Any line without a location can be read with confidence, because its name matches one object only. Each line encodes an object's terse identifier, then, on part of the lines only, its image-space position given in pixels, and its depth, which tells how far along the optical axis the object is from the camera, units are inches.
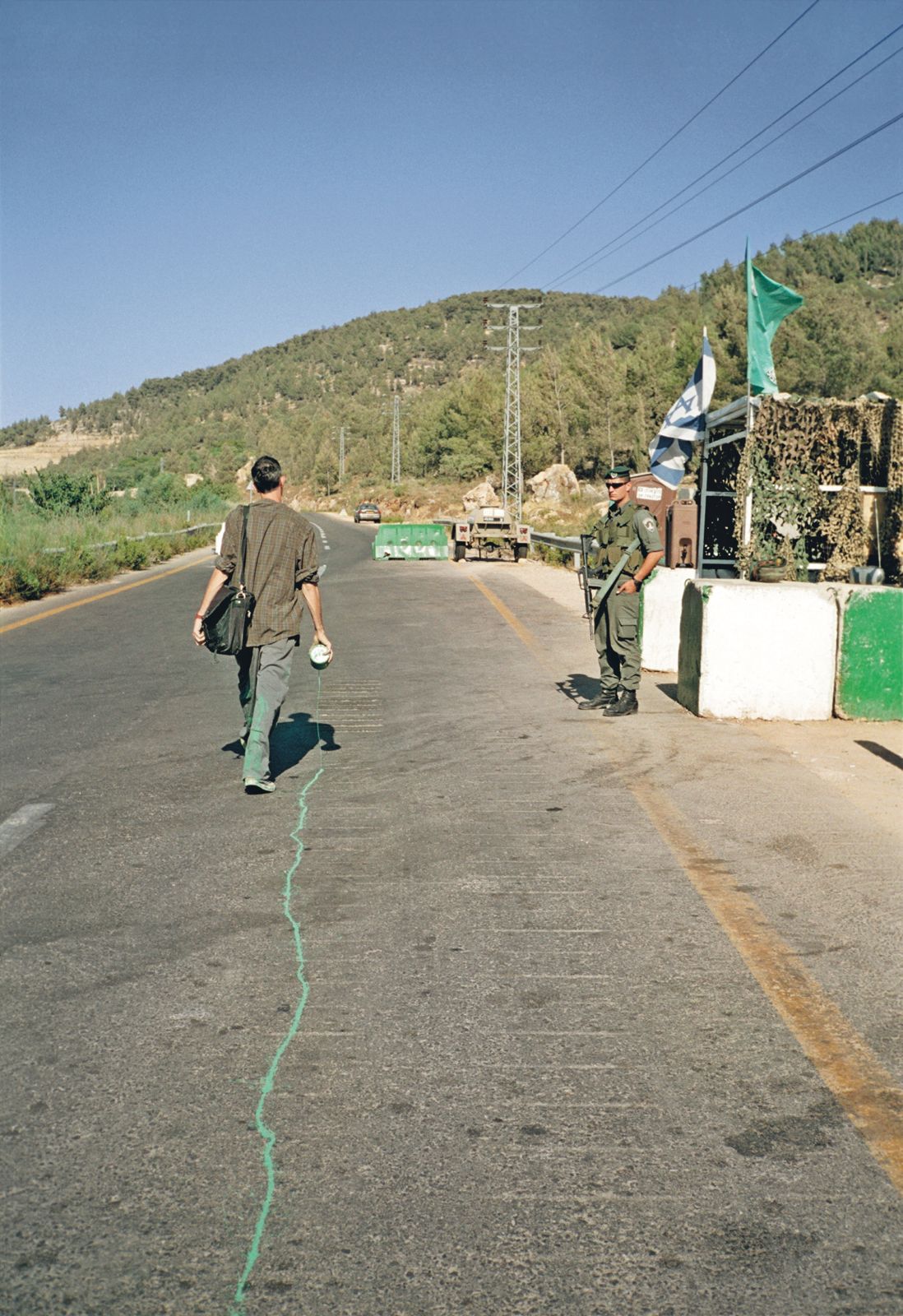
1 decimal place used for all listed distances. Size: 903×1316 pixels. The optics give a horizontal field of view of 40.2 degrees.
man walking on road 268.7
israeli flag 604.7
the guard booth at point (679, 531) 818.8
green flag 562.9
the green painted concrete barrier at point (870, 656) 368.2
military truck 1310.3
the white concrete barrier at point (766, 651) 371.2
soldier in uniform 368.5
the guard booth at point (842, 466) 500.4
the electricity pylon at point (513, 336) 1999.3
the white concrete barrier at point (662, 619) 478.0
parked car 3262.8
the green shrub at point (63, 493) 1435.8
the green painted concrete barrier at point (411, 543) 1360.7
